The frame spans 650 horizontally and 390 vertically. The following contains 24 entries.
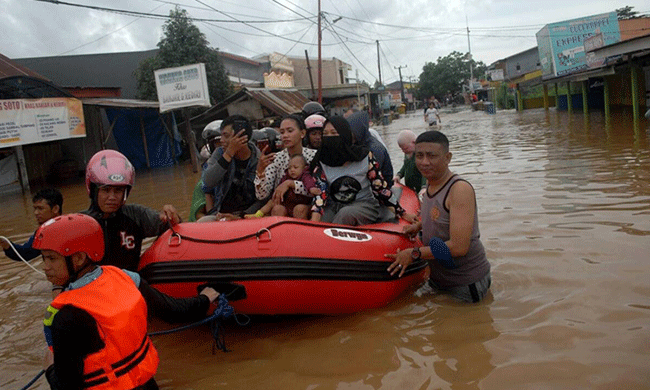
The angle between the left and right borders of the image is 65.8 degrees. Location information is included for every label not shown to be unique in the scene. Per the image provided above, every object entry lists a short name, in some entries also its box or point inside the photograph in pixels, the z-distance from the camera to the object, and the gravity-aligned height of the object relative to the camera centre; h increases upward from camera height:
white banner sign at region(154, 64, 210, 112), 14.88 +2.04
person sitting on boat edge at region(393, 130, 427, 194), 5.39 -0.44
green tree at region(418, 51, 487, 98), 69.94 +6.85
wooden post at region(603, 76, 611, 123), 17.85 +0.25
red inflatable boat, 3.13 -0.74
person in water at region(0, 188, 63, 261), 3.96 -0.25
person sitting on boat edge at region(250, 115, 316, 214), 4.09 -0.15
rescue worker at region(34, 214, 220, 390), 1.84 -0.56
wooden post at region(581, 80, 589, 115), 21.14 +0.40
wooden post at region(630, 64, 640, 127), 14.66 +0.29
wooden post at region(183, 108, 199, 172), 16.03 +0.31
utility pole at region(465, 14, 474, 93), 56.06 +3.83
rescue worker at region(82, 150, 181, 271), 3.11 -0.34
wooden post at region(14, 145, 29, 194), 14.17 +0.21
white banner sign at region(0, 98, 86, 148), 12.05 +1.35
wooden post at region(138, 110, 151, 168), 18.27 +0.74
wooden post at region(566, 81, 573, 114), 23.52 +0.65
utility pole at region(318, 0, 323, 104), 22.73 +4.08
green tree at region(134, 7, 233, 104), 19.80 +3.93
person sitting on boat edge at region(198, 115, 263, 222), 4.01 -0.19
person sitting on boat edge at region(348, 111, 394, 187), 4.03 -0.07
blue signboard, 25.91 +3.63
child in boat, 3.99 -0.46
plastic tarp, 18.67 +0.87
